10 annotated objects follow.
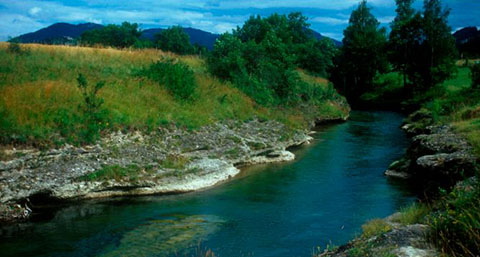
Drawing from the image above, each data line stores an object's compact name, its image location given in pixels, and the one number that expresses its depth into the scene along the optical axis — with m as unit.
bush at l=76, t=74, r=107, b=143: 22.08
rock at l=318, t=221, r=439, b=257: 8.73
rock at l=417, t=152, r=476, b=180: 18.84
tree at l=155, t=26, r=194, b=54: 86.17
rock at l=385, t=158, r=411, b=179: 24.01
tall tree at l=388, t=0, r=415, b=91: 69.81
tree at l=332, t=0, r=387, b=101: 83.38
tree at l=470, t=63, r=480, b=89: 45.28
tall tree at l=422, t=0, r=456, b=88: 64.25
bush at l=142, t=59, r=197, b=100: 31.27
